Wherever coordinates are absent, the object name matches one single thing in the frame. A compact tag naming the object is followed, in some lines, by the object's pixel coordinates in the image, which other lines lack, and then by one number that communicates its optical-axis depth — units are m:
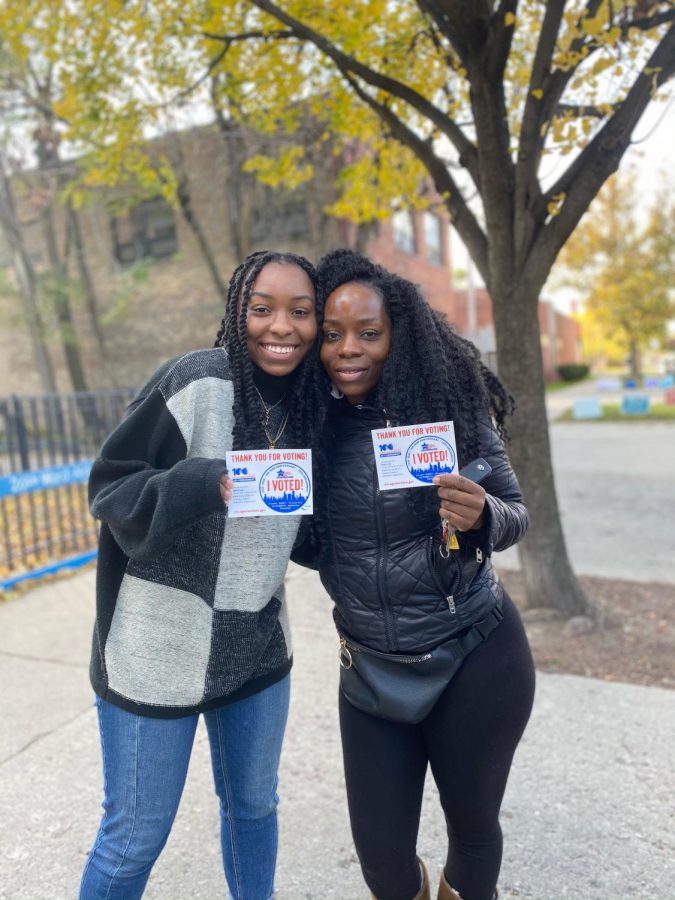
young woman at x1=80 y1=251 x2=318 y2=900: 1.77
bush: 41.09
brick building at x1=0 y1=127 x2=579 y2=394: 13.70
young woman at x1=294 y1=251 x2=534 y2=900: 1.86
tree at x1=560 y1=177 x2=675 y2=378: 22.59
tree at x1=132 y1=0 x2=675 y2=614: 4.05
